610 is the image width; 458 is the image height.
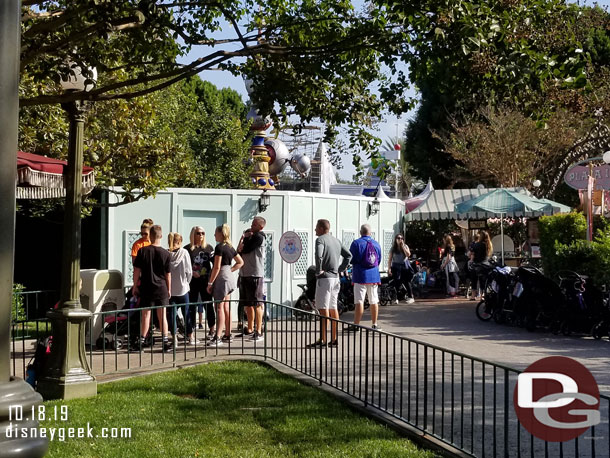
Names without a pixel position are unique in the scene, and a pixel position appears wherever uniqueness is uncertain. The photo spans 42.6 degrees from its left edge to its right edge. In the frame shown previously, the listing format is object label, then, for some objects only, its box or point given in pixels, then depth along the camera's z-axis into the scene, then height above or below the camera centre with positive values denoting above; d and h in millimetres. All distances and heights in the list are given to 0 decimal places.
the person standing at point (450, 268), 21781 -416
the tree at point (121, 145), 14844 +2169
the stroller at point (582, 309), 12789 -912
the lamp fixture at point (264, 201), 16453 +1088
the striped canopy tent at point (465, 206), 20547 +1361
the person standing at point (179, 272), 11977 -301
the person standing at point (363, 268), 12492 -241
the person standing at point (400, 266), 19203 -323
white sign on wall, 15391 +114
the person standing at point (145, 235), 12969 +287
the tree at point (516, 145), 30833 +4397
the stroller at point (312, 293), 16188 -871
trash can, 12047 -625
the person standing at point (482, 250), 19219 +81
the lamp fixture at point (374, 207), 19844 +1181
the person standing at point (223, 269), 12219 -257
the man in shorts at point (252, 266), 12602 -216
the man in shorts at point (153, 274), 11273 -315
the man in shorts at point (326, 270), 11891 -263
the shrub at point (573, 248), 12773 +92
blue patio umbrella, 20234 +1293
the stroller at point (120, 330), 11547 -1166
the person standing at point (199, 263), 13094 -176
